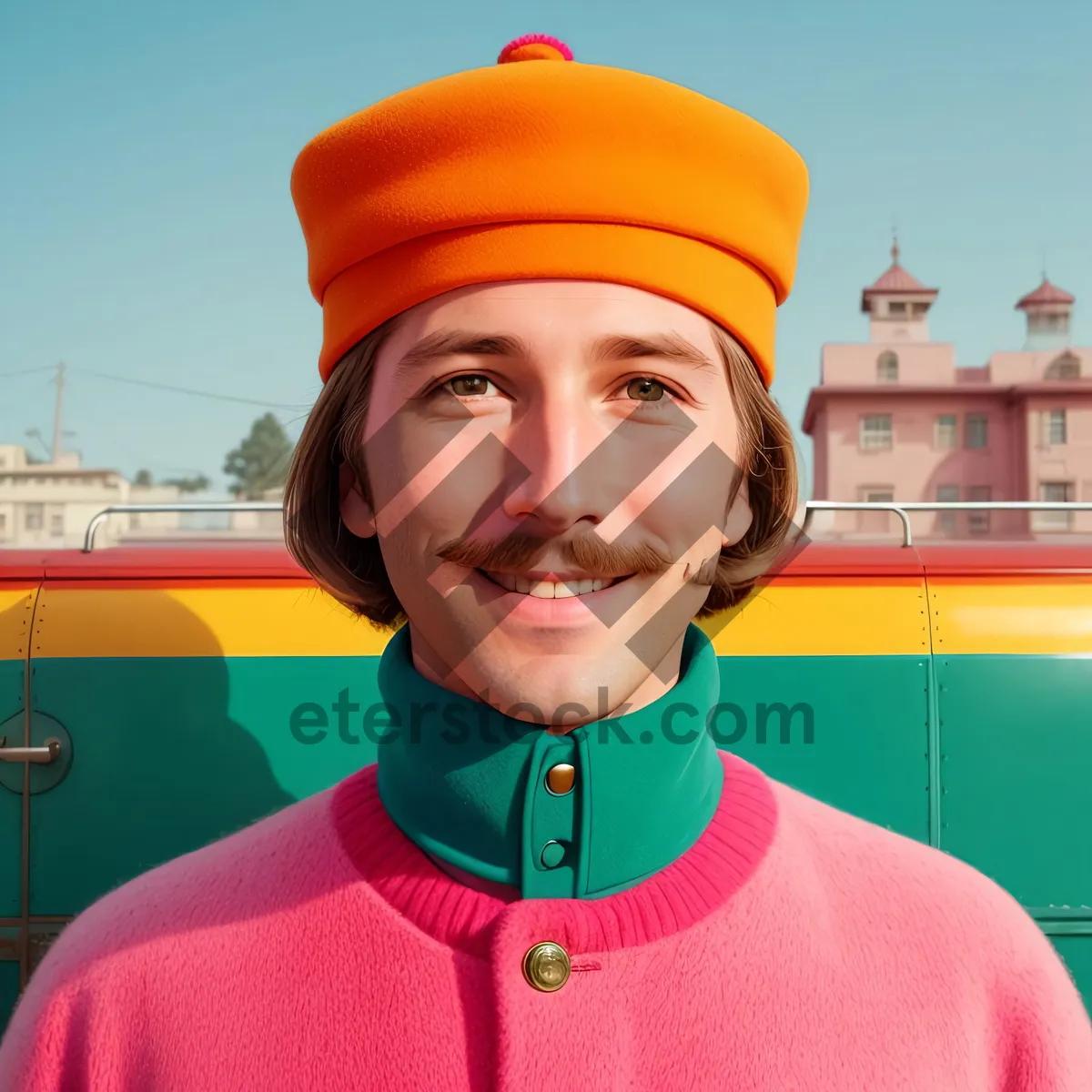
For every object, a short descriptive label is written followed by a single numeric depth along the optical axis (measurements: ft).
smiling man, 3.41
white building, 118.52
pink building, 121.08
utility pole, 134.82
